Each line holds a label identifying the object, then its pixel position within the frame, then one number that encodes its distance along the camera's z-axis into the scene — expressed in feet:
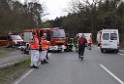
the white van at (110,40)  66.55
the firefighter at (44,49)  42.36
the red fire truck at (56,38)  70.01
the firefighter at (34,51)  36.92
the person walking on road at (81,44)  48.94
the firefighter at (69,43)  72.45
